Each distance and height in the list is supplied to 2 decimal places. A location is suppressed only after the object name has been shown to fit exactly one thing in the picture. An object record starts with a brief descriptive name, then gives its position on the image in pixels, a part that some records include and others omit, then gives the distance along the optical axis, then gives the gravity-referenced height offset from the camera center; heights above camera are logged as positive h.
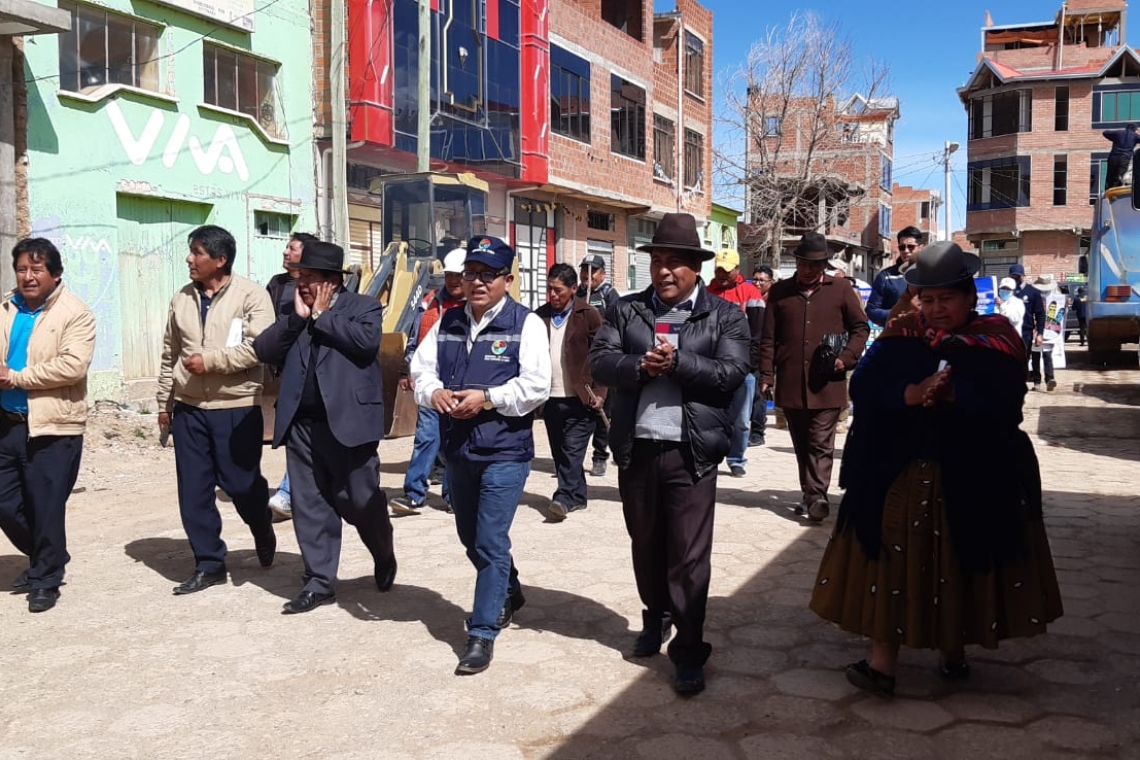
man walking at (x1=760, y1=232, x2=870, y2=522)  6.97 -0.11
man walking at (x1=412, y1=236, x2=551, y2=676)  4.39 -0.29
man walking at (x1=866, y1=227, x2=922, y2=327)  7.65 +0.38
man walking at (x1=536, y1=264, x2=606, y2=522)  7.44 -0.40
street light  41.44 +7.06
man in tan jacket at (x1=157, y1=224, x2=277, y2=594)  5.57 -0.34
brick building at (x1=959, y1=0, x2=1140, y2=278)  46.31 +8.59
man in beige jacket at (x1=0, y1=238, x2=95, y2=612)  5.32 -0.41
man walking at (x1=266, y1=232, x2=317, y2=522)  7.06 +0.28
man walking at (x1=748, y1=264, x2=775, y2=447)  11.11 -0.92
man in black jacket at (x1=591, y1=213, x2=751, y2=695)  4.14 -0.31
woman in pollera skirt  3.74 -0.56
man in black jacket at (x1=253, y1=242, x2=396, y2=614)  5.12 -0.37
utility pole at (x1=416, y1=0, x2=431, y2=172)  15.80 +3.58
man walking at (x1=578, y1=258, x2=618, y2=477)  9.18 +0.39
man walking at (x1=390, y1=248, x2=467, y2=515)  7.57 -0.90
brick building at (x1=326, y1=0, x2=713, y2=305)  18.33 +4.66
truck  15.83 +1.06
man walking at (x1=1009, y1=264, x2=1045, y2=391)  15.06 +0.34
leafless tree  34.88 +6.16
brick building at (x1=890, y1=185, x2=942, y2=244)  68.56 +8.35
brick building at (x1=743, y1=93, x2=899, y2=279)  35.25 +6.15
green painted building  12.73 +2.44
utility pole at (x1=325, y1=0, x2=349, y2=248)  15.12 +2.99
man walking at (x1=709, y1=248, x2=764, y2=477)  8.94 +0.22
